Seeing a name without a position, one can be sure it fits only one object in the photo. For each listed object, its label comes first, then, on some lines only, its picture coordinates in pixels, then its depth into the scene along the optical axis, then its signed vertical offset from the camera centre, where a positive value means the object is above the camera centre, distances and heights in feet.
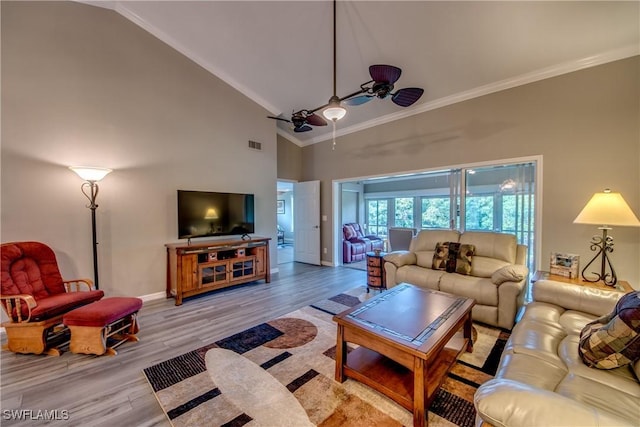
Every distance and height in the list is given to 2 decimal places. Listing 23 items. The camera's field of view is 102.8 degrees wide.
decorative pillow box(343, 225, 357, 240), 22.35 -2.33
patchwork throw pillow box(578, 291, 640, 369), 4.41 -2.42
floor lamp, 9.85 +0.79
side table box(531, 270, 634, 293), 7.70 -2.47
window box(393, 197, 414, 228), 27.07 -0.65
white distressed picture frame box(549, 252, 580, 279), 8.73 -2.07
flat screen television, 13.51 -0.44
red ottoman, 7.74 -3.62
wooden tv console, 12.37 -3.13
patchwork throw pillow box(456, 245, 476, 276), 11.03 -2.30
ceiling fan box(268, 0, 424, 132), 8.38 +4.19
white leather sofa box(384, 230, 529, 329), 9.27 -2.83
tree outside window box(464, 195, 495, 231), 13.79 -0.39
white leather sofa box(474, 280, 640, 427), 3.08 -2.96
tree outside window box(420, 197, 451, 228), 24.11 -0.60
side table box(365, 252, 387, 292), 13.26 -3.43
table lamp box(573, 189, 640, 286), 7.59 -0.28
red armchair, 7.90 -3.10
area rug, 5.60 -4.62
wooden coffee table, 5.39 -3.17
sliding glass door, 12.41 +0.32
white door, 20.76 -1.30
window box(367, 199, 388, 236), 29.07 -1.26
